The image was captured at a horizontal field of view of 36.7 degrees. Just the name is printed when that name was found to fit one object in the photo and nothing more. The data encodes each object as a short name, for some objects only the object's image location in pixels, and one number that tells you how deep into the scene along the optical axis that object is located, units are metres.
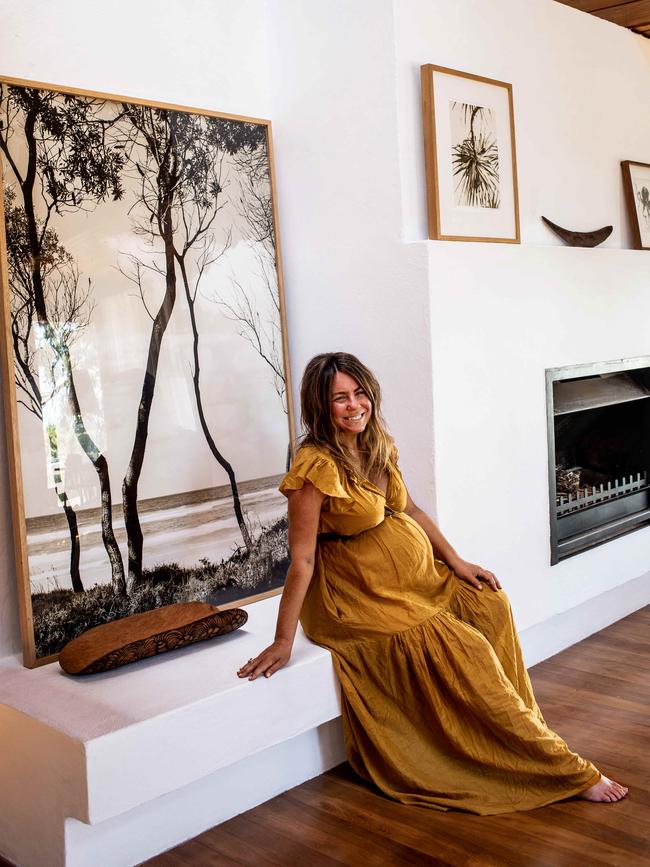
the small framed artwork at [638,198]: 4.10
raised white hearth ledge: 2.17
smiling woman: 2.51
